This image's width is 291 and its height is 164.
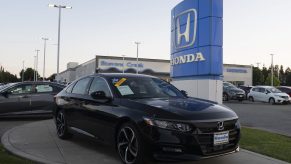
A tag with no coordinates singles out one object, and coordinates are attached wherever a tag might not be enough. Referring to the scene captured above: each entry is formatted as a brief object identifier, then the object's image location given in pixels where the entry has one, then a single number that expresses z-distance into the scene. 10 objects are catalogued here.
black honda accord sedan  3.55
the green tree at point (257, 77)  69.89
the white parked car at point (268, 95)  19.89
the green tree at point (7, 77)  73.96
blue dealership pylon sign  8.87
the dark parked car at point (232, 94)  20.92
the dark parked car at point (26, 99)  8.41
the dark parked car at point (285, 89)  22.32
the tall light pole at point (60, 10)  27.99
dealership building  42.49
